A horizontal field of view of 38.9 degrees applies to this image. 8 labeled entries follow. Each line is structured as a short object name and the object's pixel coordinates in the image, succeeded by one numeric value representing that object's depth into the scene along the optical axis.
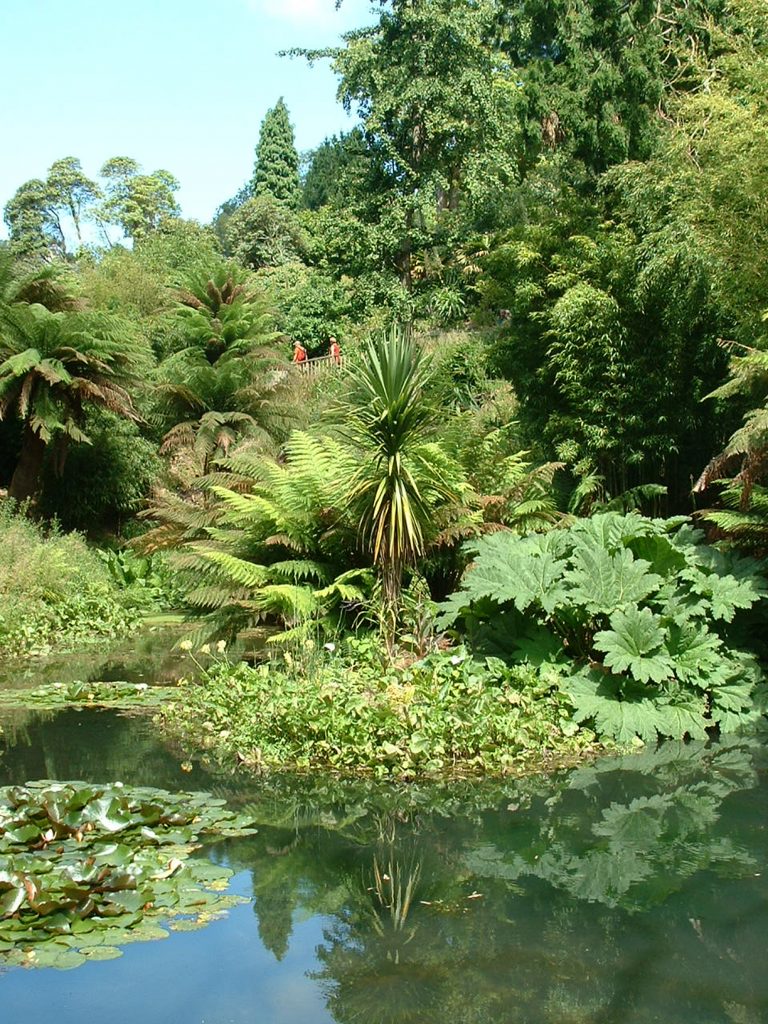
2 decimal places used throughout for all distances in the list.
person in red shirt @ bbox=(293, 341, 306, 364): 21.99
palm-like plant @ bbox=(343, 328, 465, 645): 8.48
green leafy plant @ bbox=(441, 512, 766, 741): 6.94
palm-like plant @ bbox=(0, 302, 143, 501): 14.72
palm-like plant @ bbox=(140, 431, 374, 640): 8.98
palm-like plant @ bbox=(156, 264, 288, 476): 15.90
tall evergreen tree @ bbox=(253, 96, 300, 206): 44.59
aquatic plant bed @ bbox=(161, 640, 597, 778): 6.44
